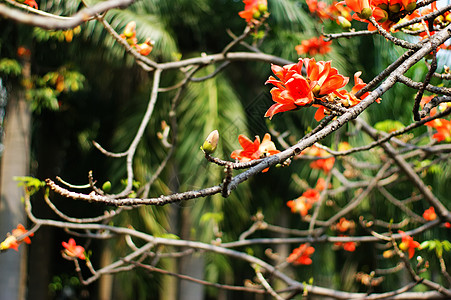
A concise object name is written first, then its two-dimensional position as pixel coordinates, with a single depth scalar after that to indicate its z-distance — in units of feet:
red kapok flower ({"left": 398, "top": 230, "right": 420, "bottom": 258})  9.32
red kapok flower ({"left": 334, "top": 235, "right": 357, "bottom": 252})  14.90
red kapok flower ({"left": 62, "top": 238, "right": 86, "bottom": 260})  10.77
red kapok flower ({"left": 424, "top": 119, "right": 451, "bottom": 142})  9.44
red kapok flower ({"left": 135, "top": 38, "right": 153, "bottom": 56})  9.35
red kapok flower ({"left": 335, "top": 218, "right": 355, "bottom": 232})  16.71
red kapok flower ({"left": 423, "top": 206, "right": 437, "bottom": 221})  13.65
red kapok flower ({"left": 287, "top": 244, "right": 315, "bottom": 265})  13.80
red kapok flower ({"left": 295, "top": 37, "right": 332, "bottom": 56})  14.77
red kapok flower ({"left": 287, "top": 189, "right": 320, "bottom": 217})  16.48
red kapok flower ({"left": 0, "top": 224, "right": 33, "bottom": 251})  9.46
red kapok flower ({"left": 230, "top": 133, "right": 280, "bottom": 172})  7.33
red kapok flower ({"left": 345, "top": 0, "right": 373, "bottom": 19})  7.25
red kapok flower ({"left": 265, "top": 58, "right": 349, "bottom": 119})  6.87
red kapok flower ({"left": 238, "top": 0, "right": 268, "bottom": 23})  9.57
